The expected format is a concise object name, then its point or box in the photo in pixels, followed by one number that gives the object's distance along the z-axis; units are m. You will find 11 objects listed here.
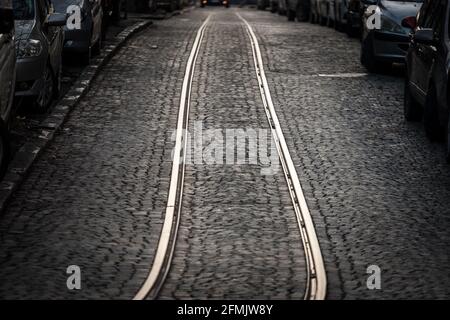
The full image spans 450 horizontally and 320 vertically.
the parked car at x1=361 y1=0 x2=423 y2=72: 20.25
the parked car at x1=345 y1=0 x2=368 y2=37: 27.92
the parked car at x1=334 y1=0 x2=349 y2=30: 29.53
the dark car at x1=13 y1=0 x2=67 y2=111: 14.91
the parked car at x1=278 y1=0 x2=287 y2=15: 47.89
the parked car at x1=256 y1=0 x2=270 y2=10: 68.12
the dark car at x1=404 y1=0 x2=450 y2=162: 13.11
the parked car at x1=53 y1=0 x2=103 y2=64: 19.67
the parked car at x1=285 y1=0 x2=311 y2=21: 40.66
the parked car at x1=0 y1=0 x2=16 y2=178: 11.35
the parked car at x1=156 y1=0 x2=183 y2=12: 46.59
